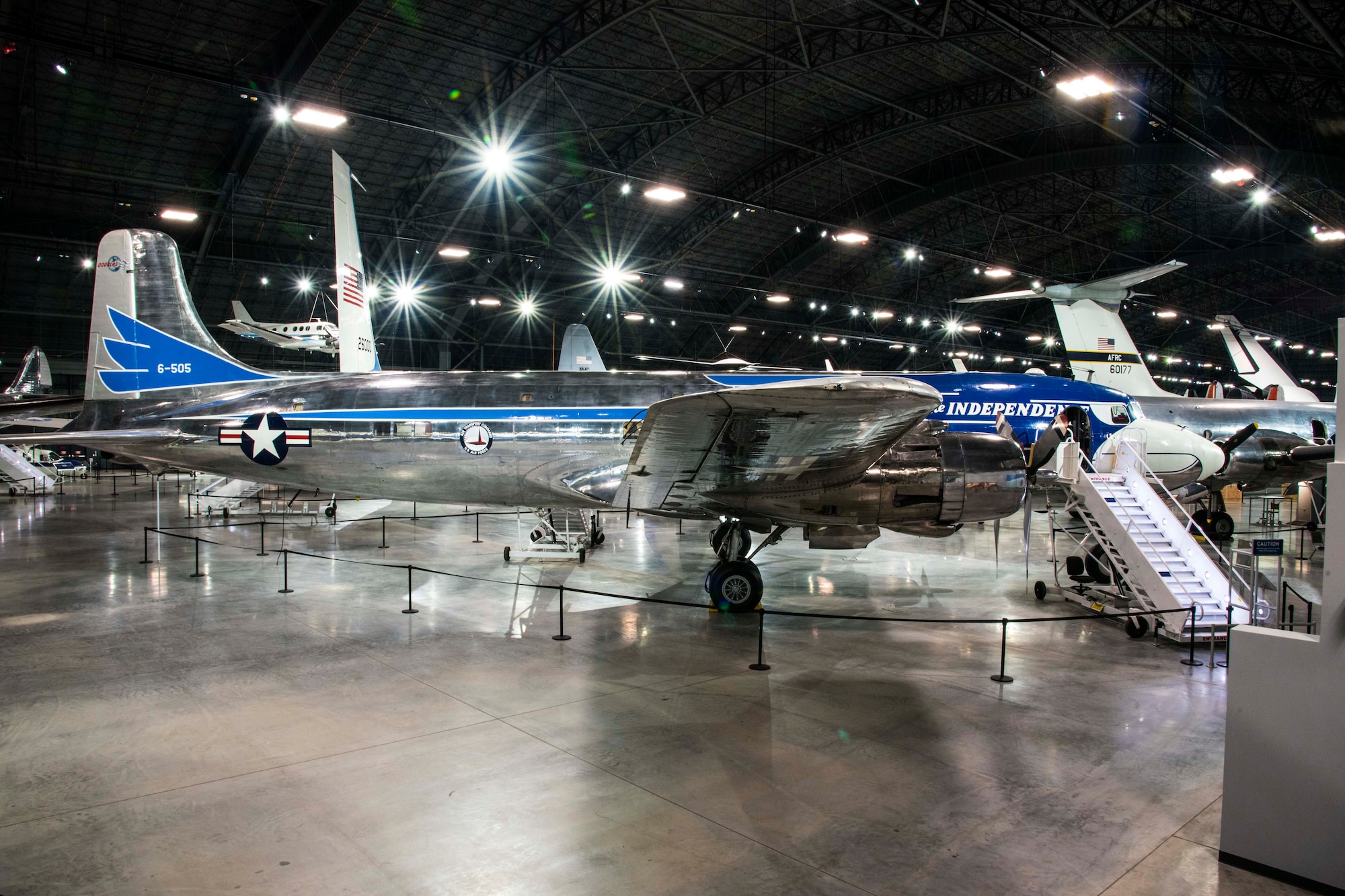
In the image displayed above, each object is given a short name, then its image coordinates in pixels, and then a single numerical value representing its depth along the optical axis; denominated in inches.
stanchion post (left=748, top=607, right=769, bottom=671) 322.0
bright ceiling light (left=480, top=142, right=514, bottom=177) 914.1
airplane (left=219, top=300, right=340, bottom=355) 1293.1
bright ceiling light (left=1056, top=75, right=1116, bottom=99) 694.5
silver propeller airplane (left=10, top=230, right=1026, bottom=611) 408.2
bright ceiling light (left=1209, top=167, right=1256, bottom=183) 918.4
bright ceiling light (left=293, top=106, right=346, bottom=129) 684.1
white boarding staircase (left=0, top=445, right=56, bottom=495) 1177.4
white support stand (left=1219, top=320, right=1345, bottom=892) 169.6
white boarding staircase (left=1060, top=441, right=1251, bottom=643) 372.2
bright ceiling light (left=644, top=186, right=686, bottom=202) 947.3
